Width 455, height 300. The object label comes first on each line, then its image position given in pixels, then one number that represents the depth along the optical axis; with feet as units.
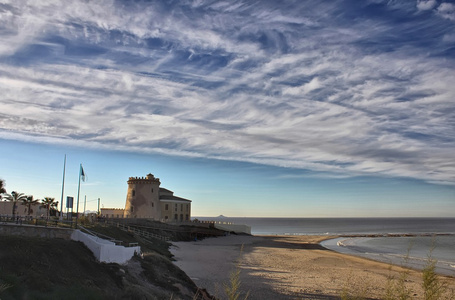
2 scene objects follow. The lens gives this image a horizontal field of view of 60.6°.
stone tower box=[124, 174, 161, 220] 211.20
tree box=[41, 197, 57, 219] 167.43
